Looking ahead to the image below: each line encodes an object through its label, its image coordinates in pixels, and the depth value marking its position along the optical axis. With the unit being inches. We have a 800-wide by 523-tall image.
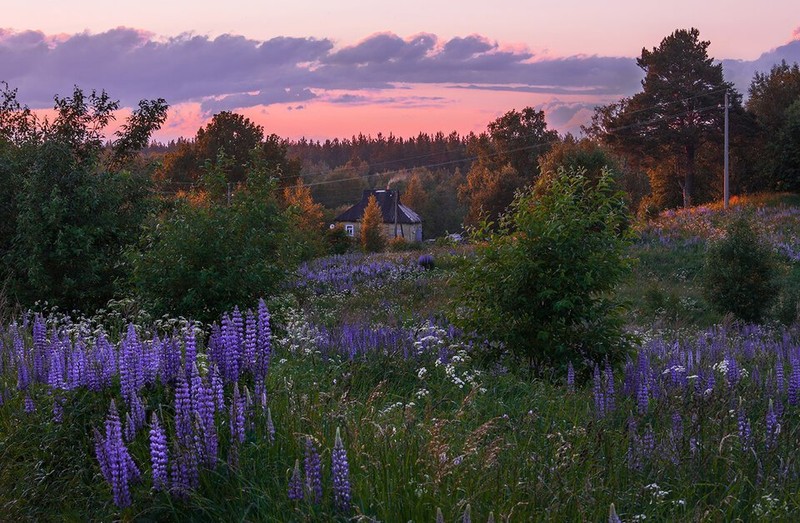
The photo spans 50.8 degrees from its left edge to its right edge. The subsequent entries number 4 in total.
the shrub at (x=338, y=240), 1993.6
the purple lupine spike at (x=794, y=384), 287.0
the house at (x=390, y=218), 3314.5
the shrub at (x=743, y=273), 732.7
